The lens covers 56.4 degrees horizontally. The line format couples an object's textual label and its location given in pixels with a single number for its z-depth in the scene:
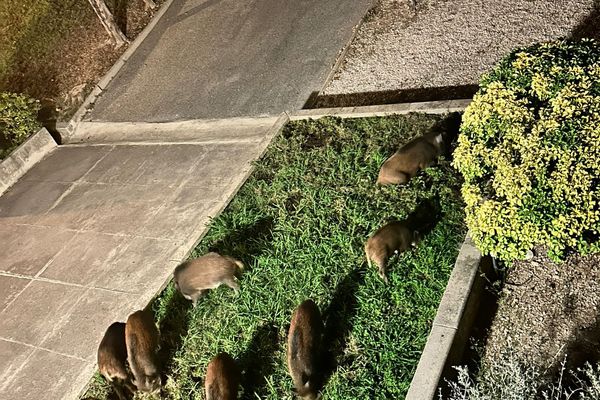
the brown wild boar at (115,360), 4.84
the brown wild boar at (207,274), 5.30
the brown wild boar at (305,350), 4.26
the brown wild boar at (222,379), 4.24
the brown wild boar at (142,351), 4.75
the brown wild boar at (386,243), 4.88
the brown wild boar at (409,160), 5.60
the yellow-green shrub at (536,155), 3.95
